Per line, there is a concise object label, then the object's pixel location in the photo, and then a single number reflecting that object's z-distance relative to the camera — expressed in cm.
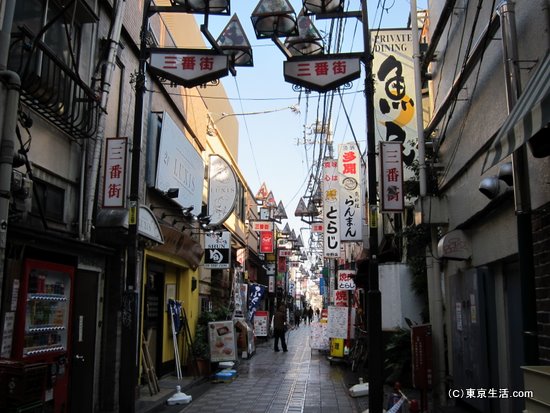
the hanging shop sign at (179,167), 1230
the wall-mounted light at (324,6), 838
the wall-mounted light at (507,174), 595
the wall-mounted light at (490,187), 675
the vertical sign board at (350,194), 1752
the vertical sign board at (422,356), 871
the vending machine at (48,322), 705
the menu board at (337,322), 1783
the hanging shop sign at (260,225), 3198
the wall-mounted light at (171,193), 1264
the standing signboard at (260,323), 2703
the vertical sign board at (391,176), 828
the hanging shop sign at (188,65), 839
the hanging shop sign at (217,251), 1756
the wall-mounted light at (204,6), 853
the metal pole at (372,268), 721
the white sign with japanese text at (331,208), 1898
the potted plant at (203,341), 1438
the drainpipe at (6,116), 564
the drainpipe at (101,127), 885
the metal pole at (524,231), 486
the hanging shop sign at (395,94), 1224
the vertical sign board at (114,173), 909
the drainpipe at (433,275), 968
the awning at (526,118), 404
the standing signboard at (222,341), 1516
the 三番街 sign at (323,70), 823
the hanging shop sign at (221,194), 1680
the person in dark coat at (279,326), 2214
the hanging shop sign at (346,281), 2159
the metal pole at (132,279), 764
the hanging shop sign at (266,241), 3319
